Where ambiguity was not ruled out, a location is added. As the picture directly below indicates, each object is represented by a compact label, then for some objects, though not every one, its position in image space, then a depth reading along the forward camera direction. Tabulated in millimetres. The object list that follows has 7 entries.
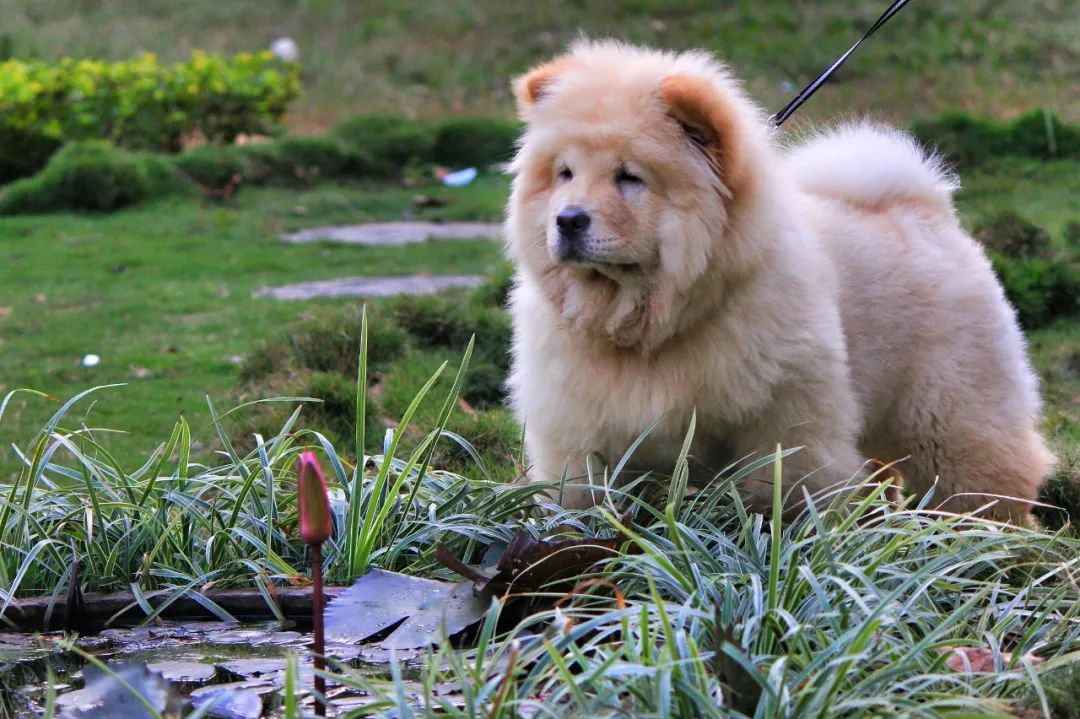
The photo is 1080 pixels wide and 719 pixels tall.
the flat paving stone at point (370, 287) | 15836
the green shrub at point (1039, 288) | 13555
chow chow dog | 7078
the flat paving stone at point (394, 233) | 19234
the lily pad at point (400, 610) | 6164
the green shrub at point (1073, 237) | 15199
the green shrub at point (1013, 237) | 14437
